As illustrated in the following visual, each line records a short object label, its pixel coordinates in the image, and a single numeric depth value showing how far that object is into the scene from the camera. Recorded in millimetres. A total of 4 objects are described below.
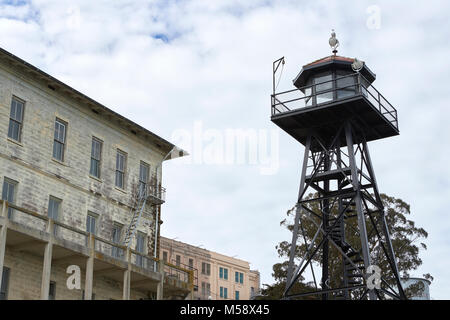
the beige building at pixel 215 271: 85562
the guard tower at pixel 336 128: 32344
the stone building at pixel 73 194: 28781
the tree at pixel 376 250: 45969
